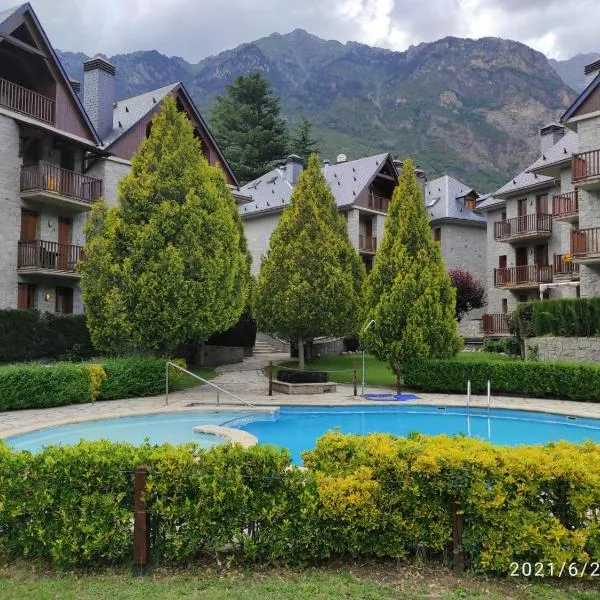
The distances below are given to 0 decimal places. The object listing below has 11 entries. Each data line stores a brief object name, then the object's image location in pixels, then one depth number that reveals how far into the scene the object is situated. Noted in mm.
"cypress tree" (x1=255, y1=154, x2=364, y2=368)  20859
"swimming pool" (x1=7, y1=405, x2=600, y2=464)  11922
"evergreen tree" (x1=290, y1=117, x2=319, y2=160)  51906
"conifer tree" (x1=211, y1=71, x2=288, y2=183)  50344
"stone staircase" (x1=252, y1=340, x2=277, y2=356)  30612
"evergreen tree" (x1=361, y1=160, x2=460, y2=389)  17188
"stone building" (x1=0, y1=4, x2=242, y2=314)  20953
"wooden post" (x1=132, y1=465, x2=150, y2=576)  4617
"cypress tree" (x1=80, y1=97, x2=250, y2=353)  16094
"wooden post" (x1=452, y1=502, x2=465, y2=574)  4559
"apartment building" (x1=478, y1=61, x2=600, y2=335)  23844
